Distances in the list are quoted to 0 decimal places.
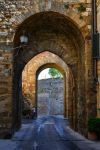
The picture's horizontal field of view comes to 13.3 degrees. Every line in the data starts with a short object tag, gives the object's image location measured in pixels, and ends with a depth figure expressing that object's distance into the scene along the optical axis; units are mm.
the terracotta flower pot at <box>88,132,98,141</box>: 15632
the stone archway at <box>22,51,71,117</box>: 31734
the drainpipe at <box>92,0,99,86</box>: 16516
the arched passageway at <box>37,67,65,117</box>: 44281
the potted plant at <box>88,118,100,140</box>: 15195
